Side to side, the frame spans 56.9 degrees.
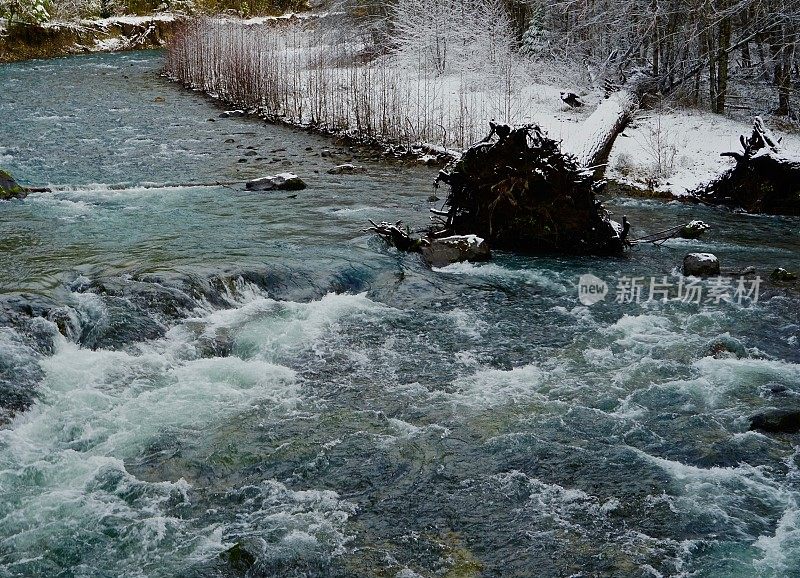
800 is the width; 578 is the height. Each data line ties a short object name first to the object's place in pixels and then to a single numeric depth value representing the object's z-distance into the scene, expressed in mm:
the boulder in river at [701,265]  9547
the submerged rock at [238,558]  4328
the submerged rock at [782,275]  9328
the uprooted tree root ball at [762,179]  13047
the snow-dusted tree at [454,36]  25688
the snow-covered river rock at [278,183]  14016
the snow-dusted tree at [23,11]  36000
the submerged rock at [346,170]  15867
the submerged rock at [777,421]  5865
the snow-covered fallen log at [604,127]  14967
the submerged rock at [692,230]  11461
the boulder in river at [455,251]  10031
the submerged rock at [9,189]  12578
